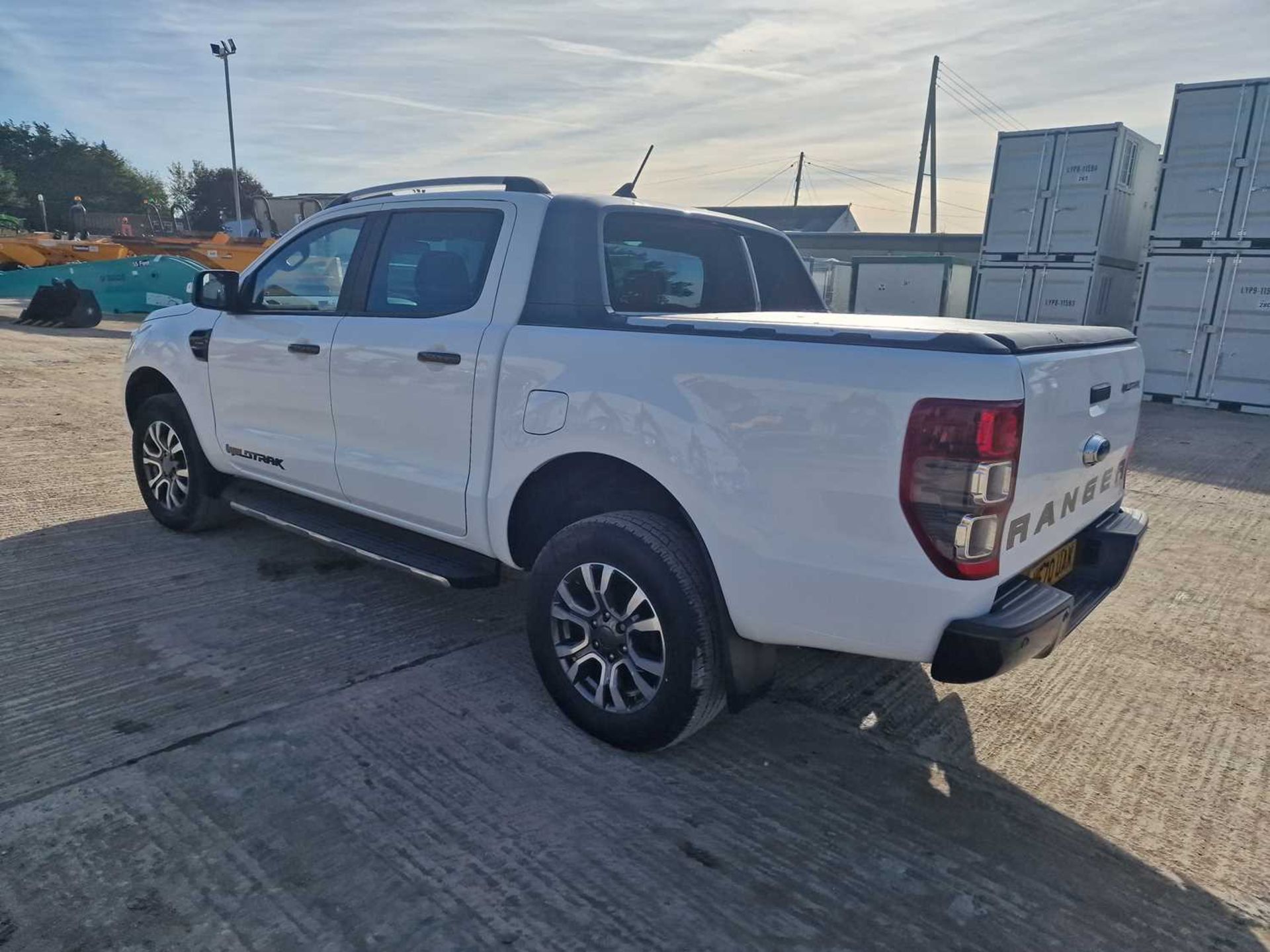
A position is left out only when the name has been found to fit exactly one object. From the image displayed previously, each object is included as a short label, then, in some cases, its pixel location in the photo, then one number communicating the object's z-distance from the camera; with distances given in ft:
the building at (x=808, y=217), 142.00
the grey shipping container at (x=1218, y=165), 36.14
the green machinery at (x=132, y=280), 58.90
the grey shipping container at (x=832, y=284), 61.46
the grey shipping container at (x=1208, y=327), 37.63
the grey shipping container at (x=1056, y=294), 42.78
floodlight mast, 113.70
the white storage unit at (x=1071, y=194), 41.32
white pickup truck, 7.39
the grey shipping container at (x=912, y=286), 53.98
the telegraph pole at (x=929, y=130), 99.91
